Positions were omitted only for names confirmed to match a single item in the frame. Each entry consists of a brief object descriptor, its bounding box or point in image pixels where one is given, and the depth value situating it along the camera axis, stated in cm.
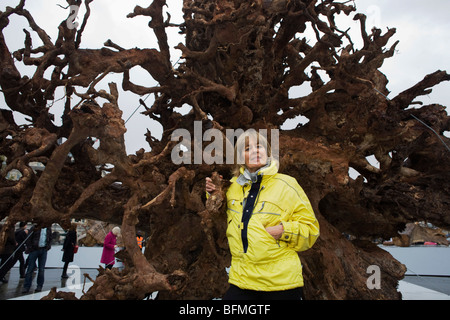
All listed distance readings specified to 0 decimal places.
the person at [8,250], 704
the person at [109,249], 746
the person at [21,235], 785
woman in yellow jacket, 199
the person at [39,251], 691
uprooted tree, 370
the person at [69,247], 850
